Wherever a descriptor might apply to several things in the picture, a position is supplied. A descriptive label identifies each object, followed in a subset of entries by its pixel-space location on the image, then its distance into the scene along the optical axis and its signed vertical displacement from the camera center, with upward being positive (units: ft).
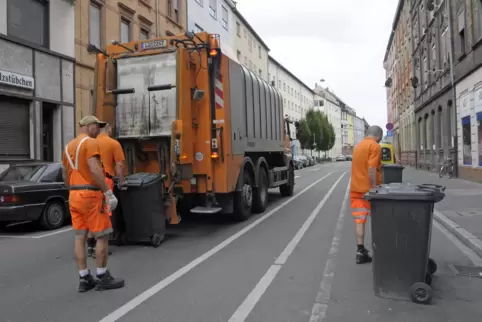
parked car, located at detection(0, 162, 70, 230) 27.53 -1.81
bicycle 66.54 -1.38
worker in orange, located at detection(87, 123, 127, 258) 20.77 +0.24
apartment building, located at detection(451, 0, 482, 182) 53.71 +10.01
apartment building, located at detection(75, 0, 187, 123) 56.59 +20.45
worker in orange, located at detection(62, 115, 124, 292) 15.20 -1.25
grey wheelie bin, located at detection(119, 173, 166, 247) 22.13 -2.20
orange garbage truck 25.03 +3.18
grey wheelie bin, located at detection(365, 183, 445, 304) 14.07 -2.61
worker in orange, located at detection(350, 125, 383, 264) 18.52 -0.71
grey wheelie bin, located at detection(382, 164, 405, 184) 40.20 -1.03
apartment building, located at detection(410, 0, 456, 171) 70.53 +14.86
